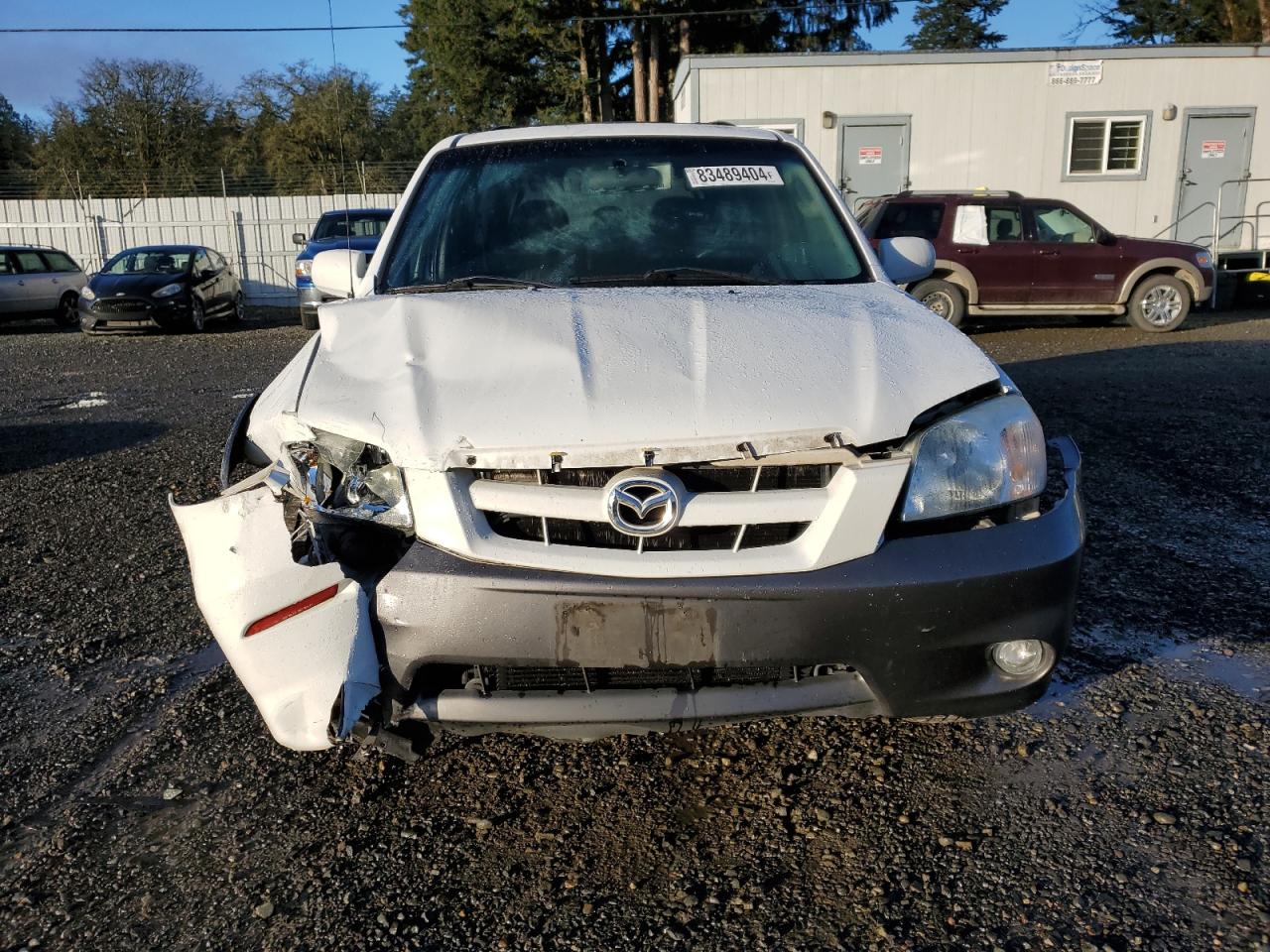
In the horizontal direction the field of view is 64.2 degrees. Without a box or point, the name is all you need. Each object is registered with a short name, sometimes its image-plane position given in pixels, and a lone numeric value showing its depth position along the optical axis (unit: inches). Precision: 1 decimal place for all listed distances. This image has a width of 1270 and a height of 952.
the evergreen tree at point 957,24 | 1961.1
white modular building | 643.5
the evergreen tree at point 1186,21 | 1199.6
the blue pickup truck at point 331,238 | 540.1
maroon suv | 497.7
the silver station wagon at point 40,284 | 645.9
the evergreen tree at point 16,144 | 1445.6
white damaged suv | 82.0
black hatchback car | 571.8
